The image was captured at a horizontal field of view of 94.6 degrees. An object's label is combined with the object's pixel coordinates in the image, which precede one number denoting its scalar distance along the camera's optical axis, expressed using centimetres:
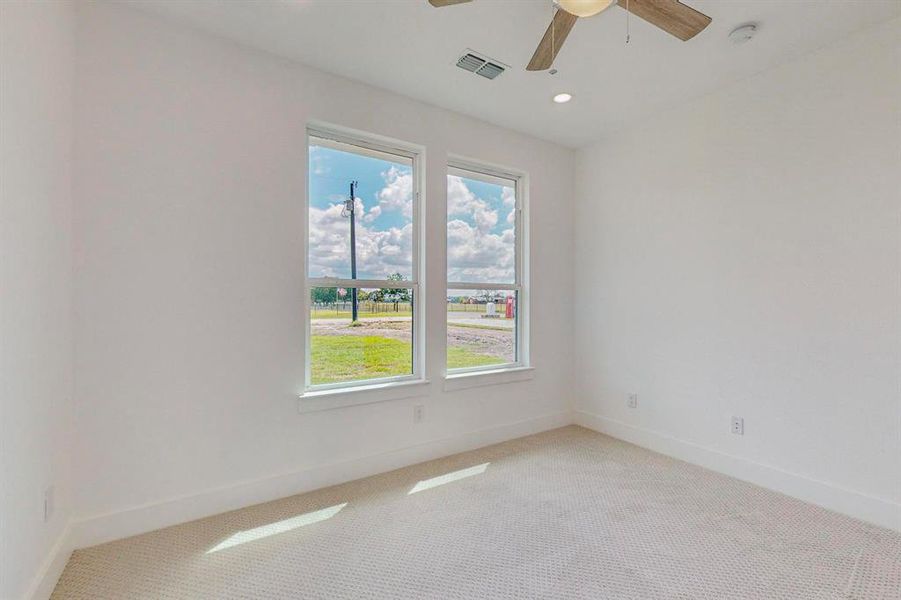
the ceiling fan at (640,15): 159
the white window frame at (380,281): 275
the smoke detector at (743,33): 224
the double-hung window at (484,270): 345
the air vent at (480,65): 254
